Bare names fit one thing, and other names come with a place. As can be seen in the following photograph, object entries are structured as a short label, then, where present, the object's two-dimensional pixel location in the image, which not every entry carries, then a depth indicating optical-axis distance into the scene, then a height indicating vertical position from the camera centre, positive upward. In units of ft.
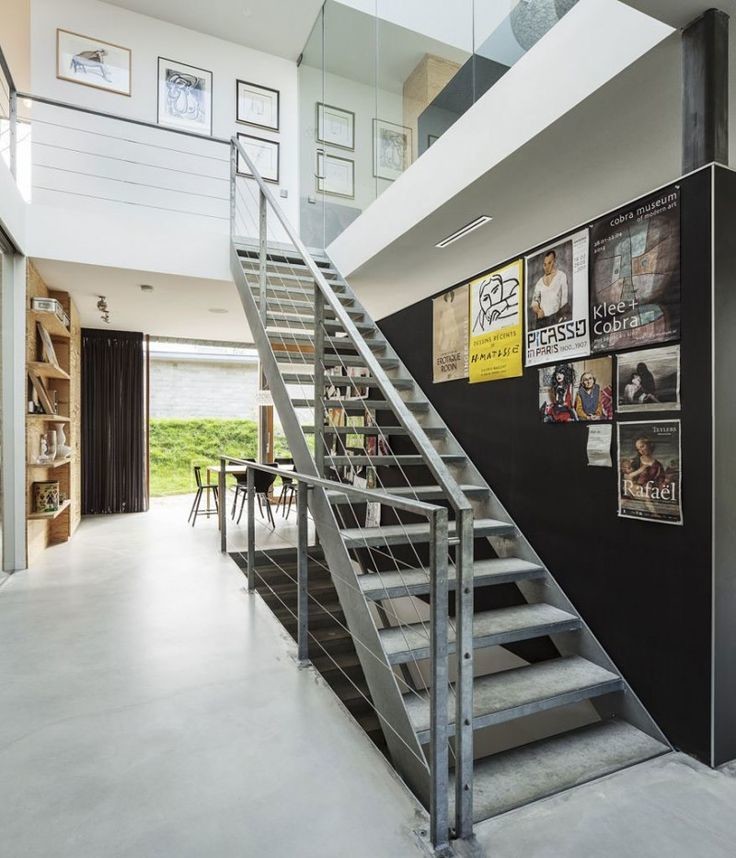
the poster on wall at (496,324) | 9.04 +1.85
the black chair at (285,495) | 25.22 -3.27
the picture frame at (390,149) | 14.56 +7.83
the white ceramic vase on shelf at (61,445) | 17.70 -0.51
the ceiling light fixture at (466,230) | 12.83 +4.96
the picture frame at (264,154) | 22.13 +11.36
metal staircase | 4.85 -2.73
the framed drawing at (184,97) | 20.77 +12.98
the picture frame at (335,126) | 17.20 +9.93
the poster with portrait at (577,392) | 7.34 +0.54
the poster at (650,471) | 6.40 -0.52
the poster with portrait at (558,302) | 7.73 +1.92
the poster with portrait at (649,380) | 6.44 +0.61
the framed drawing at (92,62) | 19.19 +13.30
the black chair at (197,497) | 22.53 -2.88
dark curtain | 25.52 +0.31
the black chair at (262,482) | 20.30 -1.98
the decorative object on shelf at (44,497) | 15.53 -1.94
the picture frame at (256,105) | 22.06 +13.39
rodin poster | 10.62 +1.91
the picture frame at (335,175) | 17.35 +8.36
